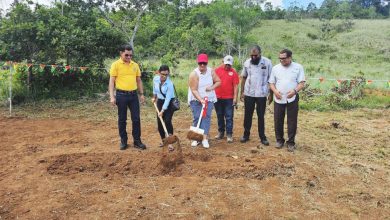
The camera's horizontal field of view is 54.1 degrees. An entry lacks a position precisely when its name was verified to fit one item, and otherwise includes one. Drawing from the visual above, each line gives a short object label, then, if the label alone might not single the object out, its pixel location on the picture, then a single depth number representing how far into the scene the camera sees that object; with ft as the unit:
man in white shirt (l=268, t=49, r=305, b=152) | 18.88
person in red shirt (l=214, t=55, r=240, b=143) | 20.43
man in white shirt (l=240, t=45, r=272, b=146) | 19.91
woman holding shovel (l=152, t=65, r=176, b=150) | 18.79
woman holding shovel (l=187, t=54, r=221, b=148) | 18.72
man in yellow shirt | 18.72
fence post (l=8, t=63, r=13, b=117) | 29.17
